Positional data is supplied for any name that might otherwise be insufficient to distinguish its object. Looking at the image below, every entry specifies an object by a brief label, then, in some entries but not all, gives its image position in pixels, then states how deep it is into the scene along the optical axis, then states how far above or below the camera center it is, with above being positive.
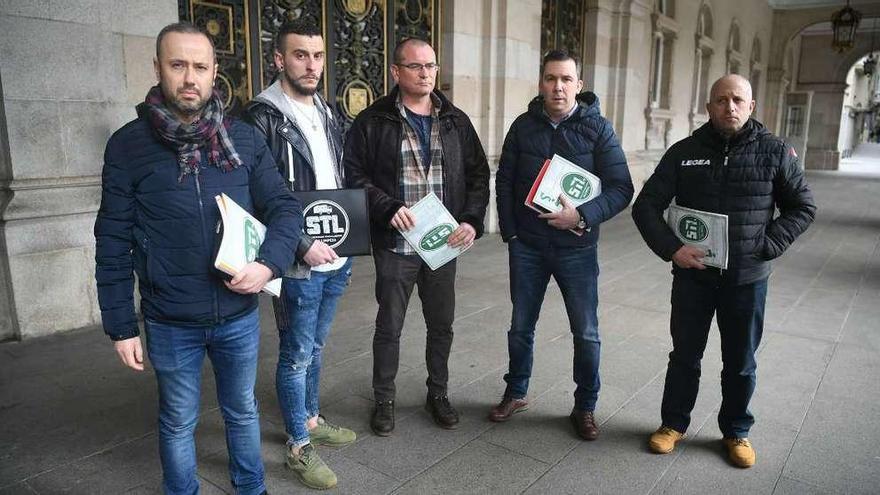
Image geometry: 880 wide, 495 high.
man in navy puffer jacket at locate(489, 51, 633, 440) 3.03 -0.42
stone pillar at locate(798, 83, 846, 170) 26.77 +0.24
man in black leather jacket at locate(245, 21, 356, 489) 2.61 -0.23
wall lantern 15.49 +2.61
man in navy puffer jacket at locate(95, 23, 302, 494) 2.01 -0.35
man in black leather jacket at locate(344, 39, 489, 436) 3.00 -0.25
